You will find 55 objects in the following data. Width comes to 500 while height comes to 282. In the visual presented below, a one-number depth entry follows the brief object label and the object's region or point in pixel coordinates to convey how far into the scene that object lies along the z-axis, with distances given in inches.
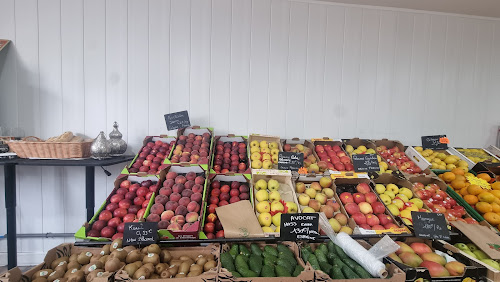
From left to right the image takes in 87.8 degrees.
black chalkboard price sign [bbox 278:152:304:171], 105.0
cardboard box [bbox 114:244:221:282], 51.3
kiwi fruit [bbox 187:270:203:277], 55.6
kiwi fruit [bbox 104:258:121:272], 54.6
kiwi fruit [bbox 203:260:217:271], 58.1
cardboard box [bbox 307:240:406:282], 53.4
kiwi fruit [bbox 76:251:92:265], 60.1
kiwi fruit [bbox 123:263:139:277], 54.6
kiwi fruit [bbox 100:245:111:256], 62.0
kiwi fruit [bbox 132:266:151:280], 53.6
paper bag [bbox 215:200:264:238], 73.6
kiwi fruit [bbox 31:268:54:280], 54.8
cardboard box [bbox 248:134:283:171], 127.6
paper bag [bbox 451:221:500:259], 72.9
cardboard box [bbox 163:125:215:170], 122.2
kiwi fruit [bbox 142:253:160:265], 58.9
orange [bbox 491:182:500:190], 102.4
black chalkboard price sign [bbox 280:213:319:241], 68.4
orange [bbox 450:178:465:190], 106.0
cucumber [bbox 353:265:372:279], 56.6
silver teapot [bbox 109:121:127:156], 116.0
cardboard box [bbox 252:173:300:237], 95.5
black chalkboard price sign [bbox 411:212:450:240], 73.7
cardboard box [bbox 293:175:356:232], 82.4
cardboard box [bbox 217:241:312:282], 53.0
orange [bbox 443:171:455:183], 110.7
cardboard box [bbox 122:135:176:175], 121.6
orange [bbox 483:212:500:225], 89.8
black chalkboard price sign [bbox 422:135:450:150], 129.0
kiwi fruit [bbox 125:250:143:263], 59.1
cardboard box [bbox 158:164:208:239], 68.7
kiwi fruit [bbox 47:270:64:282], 53.9
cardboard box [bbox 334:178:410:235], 84.6
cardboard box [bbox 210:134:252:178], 114.0
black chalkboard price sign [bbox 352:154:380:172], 105.0
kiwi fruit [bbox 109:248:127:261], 58.5
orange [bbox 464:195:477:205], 98.5
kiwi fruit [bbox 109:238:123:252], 63.2
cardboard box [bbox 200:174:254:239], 98.2
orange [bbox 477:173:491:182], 111.0
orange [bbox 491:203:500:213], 92.9
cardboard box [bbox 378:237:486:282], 56.7
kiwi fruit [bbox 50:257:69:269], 59.2
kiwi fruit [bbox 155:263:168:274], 57.6
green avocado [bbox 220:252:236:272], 57.3
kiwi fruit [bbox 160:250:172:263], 63.1
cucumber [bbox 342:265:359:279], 55.8
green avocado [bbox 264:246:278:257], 64.2
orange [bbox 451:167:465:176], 111.6
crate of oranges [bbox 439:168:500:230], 92.9
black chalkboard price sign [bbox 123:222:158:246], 64.7
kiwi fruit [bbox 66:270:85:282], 52.5
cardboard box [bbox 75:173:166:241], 69.8
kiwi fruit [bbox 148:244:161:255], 61.9
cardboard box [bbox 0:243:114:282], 50.5
